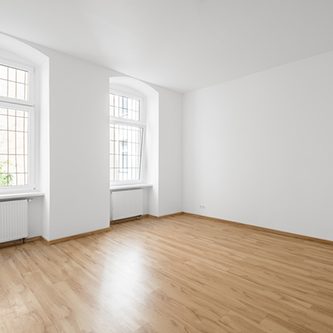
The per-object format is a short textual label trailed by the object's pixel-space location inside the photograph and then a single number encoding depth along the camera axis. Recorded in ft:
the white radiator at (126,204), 15.14
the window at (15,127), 11.51
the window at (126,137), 16.17
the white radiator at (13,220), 10.70
